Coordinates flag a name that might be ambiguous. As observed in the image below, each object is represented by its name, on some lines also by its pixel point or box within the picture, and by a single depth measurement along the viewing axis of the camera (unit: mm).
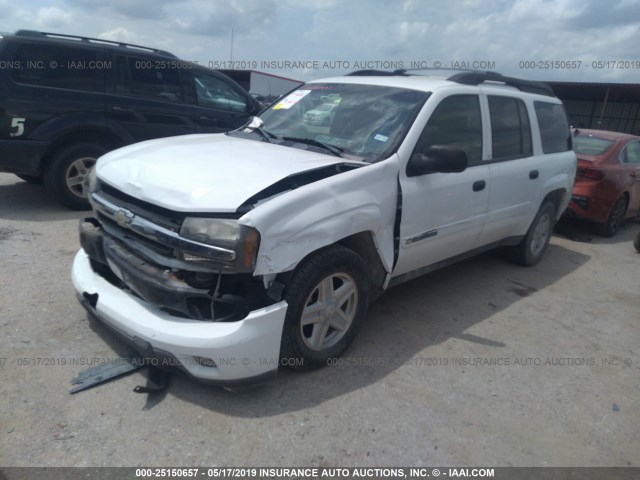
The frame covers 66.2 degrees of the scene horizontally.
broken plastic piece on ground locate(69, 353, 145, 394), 2768
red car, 6965
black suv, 5305
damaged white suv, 2547
